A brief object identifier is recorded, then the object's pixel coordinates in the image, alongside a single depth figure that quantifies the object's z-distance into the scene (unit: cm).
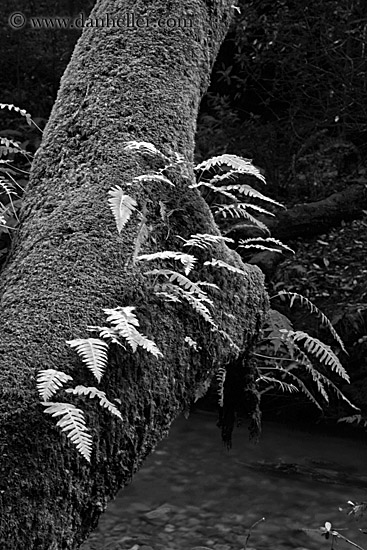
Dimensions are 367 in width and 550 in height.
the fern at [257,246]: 333
